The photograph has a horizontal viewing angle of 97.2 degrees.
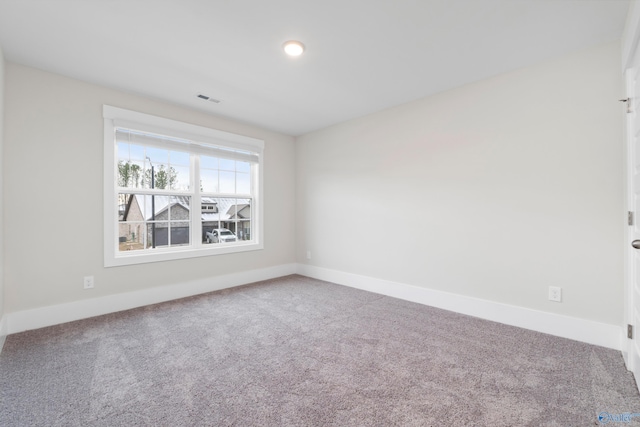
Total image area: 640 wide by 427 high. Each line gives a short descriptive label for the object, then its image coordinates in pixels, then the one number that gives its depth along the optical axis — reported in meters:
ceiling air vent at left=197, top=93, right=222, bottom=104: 3.21
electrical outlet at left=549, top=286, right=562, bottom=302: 2.41
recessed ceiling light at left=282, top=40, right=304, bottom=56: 2.22
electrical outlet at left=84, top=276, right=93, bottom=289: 2.86
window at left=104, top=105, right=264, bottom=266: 3.08
